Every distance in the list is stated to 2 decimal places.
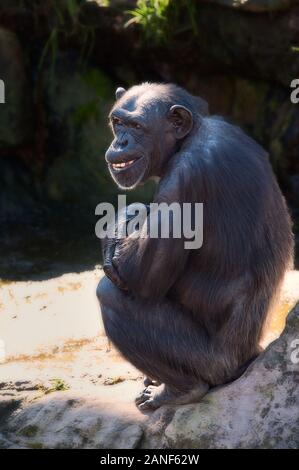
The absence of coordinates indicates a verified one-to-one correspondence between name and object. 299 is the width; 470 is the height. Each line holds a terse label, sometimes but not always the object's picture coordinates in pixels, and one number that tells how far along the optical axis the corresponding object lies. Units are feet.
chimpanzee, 31.14
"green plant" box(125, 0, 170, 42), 62.98
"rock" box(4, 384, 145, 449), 31.72
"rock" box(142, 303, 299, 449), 29.42
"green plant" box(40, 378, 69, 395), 36.54
